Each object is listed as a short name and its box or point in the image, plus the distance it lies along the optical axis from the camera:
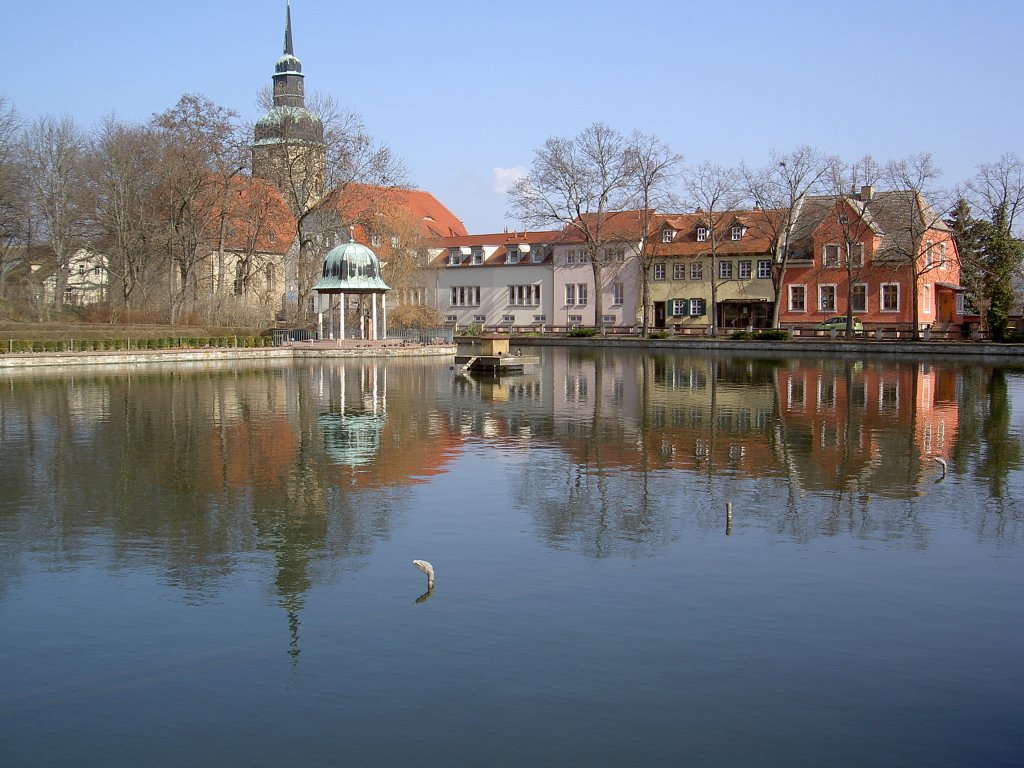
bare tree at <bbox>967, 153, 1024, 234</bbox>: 62.03
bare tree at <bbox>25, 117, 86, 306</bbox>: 56.97
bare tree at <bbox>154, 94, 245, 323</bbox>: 53.34
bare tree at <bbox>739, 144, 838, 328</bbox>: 64.44
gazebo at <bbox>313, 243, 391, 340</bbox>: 53.59
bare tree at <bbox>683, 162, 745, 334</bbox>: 67.95
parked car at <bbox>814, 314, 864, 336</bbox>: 63.88
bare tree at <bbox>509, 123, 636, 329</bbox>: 70.00
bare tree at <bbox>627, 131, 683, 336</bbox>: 69.12
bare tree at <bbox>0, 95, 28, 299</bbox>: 52.25
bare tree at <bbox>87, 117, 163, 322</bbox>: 55.44
